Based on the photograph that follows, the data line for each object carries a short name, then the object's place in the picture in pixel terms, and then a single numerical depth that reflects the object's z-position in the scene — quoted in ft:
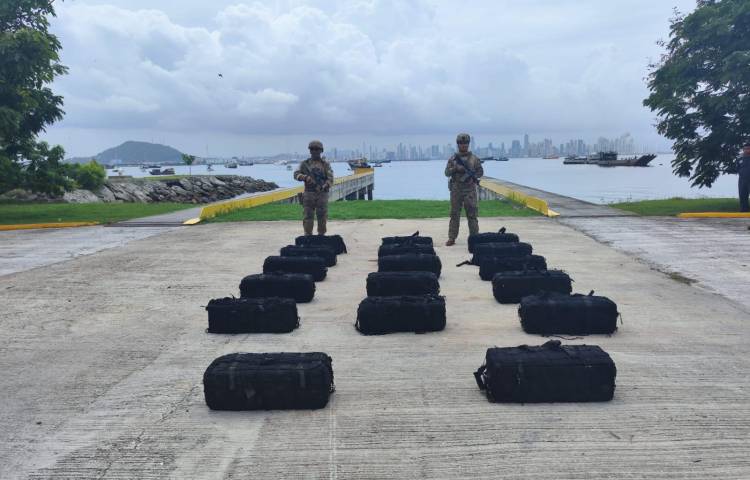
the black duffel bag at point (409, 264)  29.78
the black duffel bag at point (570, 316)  20.52
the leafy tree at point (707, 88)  57.31
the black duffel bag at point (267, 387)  14.55
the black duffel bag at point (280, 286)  25.44
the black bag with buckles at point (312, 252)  32.73
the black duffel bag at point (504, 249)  31.94
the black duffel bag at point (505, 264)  28.86
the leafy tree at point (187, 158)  331.00
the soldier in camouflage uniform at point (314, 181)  39.93
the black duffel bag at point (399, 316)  21.12
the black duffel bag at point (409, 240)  34.76
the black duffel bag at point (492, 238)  35.68
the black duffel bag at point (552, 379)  14.71
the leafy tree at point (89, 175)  132.26
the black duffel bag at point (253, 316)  21.58
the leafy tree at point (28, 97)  58.59
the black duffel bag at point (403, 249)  32.32
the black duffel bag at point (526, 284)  24.56
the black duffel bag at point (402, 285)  25.08
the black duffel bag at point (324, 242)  35.96
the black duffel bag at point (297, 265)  29.86
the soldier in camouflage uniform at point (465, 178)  40.19
